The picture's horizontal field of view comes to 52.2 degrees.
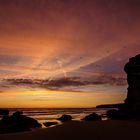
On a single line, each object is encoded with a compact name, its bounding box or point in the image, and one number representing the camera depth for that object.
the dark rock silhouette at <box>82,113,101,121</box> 24.67
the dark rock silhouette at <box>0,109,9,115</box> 45.95
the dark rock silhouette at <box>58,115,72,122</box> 28.42
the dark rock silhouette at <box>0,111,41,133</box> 17.25
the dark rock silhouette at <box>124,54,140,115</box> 25.27
